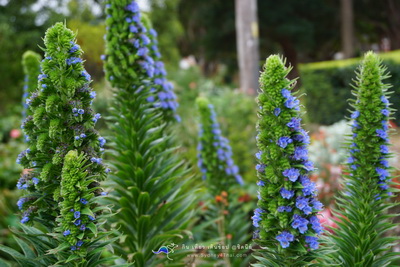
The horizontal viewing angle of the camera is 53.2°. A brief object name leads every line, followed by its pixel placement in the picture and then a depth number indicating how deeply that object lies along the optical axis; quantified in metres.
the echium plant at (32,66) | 3.47
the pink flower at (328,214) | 4.37
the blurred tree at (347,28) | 18.19
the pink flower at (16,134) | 7.57
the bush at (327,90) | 10.43
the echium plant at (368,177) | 2.33
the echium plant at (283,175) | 1.97
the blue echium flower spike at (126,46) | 3.29
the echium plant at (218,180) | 3.94
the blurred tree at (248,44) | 11.79
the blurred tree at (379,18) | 21.75
